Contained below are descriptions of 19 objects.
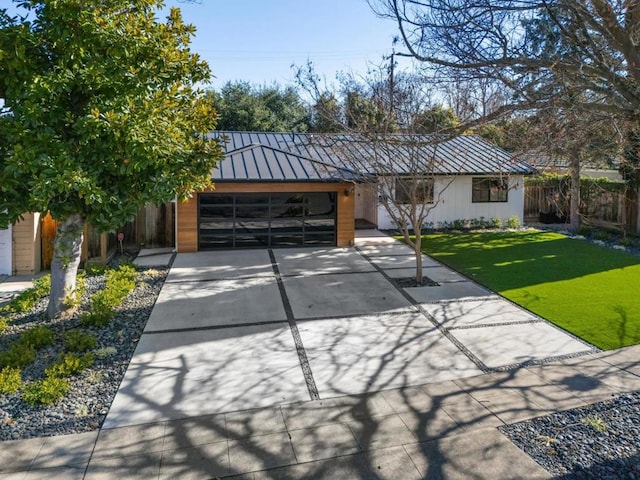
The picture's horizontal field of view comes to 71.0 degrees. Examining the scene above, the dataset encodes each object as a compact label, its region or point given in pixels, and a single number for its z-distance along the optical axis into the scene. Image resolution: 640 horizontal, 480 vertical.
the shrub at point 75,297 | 7.45
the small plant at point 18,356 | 5.69
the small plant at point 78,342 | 6.18
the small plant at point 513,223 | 18.02
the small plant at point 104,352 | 6.16
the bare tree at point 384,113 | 9.79
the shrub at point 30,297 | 7.78
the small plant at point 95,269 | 10.38
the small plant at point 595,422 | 4.40
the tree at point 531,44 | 4.33
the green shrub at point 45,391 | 4.90
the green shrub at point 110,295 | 7.15
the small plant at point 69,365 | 5.42
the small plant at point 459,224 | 17.78
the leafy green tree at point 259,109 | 27.50
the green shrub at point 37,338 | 6.24
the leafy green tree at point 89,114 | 5.86
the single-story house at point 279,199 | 13.77
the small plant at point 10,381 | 5.11
